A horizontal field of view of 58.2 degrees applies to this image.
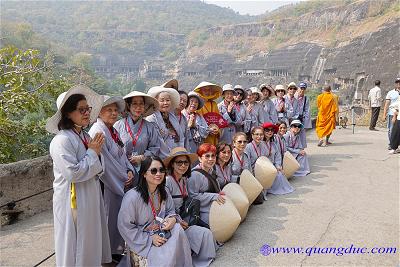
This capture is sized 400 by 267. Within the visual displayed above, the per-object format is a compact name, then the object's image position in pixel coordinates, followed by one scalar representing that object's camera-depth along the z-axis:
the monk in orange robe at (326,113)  8.12
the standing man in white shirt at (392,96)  8.36
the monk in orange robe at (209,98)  5.23
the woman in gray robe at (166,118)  3.88
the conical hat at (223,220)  3.45
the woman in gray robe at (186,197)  3.19
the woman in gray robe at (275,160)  5.21
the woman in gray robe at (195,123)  4.77
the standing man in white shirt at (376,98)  9.91
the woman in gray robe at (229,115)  5.87
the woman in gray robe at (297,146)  6.23
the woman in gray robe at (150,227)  2.82
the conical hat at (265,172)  4.89
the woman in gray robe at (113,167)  3.03
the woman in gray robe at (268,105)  6.55
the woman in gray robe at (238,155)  4.51
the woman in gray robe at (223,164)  4.02
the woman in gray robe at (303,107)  7.37
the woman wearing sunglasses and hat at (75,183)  2.40
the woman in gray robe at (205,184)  3.55
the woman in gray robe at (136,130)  3.41
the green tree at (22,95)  5.07
